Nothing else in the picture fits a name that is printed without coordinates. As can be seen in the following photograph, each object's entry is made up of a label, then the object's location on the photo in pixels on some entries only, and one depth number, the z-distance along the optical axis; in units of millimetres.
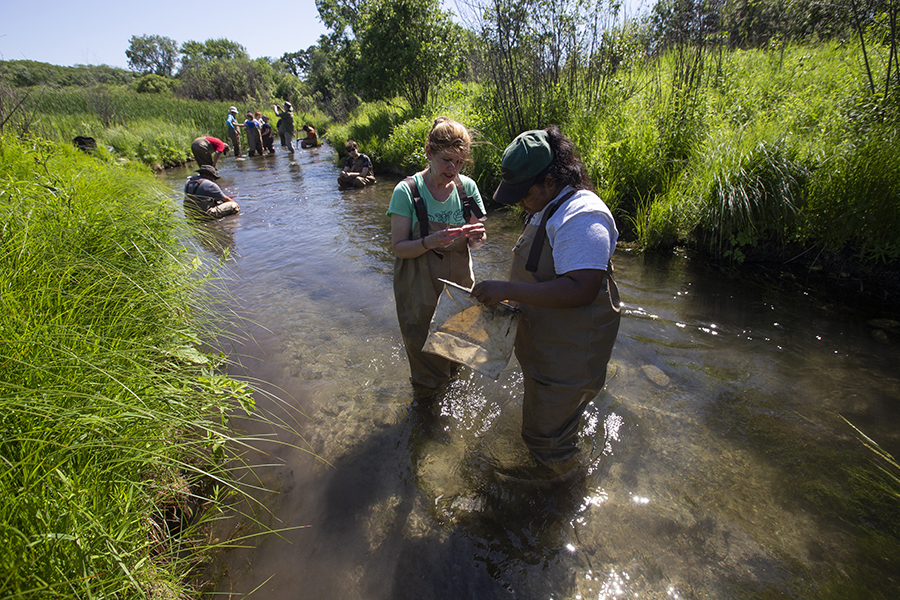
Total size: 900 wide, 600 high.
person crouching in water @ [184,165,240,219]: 8500
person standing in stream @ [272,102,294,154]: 17719
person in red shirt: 9289
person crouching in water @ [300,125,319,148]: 20591
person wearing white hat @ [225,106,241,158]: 17828
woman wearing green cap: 1656
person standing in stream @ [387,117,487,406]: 2357
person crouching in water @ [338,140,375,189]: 10922
